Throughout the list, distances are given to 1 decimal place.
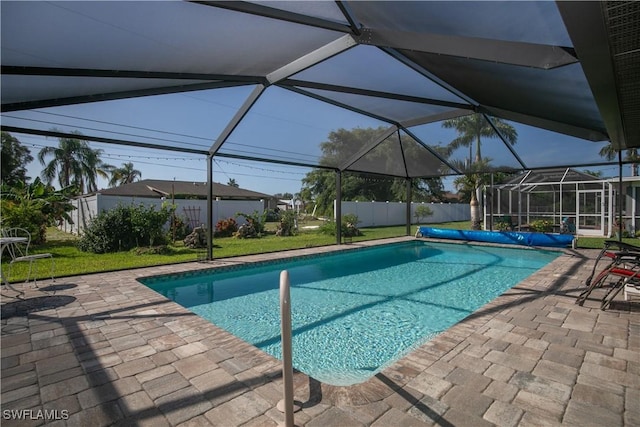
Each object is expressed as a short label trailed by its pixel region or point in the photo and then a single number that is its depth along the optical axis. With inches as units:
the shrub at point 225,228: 682.2
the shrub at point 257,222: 669.9
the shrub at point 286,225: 694.5
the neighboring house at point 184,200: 616.1
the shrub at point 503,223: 677.3
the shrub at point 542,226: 633.5
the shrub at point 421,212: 1043.9
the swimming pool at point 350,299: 183.8
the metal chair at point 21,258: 209.6
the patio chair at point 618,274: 183.5
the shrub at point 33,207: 423.8
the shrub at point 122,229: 458.3
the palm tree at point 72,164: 1244.1
